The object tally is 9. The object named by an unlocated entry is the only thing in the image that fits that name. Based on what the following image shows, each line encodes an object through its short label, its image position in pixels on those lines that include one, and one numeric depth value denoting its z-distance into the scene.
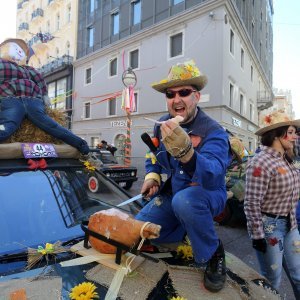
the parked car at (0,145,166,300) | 1.15
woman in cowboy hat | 1.68
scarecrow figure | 2.03
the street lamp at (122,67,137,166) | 9.27
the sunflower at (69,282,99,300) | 1.00
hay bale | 2.03
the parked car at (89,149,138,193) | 6.76
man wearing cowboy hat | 1.15
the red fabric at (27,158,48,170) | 1.77
